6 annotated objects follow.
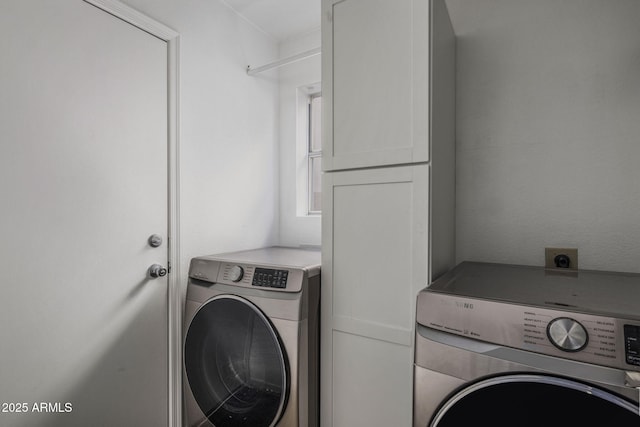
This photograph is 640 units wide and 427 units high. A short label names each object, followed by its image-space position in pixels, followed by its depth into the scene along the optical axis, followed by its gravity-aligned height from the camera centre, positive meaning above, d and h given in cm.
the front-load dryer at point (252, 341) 128 -58
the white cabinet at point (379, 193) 112 +6
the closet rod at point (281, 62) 185 +90
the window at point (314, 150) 235 +45
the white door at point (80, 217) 113 -3
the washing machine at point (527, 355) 64 -33
